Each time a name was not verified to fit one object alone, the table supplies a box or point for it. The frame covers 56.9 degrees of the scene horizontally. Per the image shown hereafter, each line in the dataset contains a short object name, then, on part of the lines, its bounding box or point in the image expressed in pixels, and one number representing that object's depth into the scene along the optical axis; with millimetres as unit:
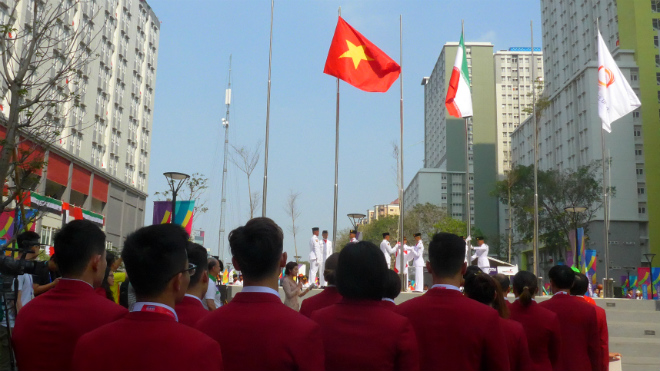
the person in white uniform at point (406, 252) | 20969
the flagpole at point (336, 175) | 18634
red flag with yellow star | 16281
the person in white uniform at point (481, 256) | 19031
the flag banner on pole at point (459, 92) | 19219
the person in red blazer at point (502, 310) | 3537
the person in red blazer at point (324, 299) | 4457
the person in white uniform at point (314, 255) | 18984
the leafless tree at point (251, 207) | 39719
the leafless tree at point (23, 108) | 8173
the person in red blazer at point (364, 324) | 2750
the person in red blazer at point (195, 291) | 3709
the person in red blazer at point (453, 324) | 3031
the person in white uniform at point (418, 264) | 20078
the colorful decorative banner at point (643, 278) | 33188
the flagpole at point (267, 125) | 18422
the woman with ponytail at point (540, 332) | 4371
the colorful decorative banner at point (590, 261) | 21455
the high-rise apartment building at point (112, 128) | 36594
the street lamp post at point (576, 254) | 19430
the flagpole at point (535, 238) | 23898
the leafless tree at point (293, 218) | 44534
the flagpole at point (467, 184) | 19547
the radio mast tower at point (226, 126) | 39506
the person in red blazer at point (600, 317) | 5273
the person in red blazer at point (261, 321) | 2395
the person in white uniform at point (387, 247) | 20172
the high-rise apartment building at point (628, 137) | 52906
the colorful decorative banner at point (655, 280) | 31330
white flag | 20156
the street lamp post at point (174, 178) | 15712
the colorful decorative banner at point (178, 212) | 14734
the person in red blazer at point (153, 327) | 2051
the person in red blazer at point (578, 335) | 4887
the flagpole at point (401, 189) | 19312
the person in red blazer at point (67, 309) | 2953
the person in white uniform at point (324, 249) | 19109
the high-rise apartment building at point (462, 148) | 96312
